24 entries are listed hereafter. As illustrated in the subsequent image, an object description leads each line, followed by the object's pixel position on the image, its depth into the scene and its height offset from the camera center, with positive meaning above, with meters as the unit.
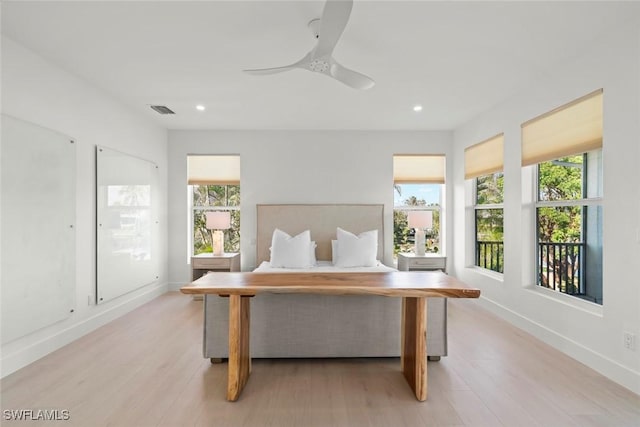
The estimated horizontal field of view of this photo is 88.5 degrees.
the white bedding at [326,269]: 4.17 -0.73
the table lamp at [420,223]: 4.91 -0.14
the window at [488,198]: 4.15 +0.21
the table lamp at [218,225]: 4.86 -0.18
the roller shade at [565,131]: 2.66 +0.75
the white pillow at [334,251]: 4.74 -0.55
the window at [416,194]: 5.35 +0.32
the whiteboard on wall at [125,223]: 3.55 -0.14
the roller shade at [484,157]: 4.01 +0.75
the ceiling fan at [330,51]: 1.81 +1.11
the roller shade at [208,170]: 5.27 +0.68
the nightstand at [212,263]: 4.71 -0.72
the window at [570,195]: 2.79 +0.18
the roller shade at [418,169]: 5.34 +0.73
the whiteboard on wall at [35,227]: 2.46 -0.13
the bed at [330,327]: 2.67 -0.92
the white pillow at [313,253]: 4.66 -0.58
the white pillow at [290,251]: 4.38 -0.51
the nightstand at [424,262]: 4.83 -0.72
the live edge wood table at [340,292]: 2.06 -0.49
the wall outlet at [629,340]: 2.27 -0.88
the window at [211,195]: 5.28 +0.29
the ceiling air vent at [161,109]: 4.08 +1.31
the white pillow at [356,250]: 4.45 -0.50
